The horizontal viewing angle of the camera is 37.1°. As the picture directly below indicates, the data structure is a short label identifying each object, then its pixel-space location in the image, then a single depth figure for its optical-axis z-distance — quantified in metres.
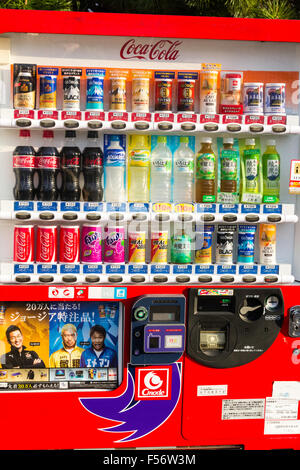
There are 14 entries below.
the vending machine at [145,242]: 2.89
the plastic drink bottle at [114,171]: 3.01
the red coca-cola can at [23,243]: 2.93
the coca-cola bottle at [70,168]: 2.98
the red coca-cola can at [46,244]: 2.97
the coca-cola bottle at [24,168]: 2.91
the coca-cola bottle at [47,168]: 2.96
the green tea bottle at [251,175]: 3.09
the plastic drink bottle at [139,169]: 3.05
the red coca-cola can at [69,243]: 2.99
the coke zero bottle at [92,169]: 3.00
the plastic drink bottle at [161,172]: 3.09
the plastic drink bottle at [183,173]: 3.05
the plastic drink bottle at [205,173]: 3.04
